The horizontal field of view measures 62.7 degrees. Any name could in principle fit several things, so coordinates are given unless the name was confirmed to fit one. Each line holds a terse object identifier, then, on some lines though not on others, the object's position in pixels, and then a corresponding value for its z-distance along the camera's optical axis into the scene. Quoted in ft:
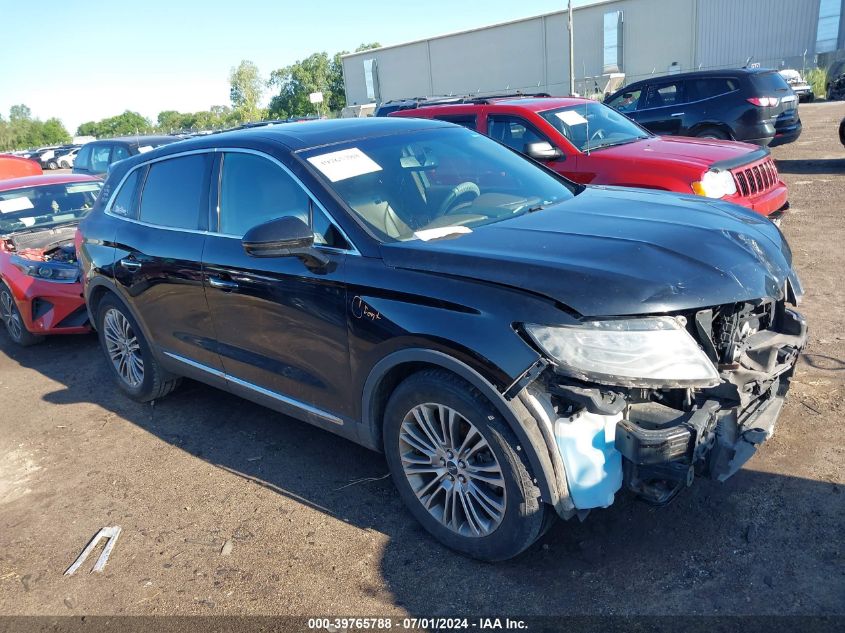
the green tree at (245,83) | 222.07
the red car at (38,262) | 21.45
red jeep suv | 20.88
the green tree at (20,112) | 312.46
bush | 105.19
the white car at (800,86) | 92.84
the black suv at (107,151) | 39.34
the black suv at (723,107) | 38.27
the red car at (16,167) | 35.82
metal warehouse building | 129.39
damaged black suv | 8.61
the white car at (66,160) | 109.34
